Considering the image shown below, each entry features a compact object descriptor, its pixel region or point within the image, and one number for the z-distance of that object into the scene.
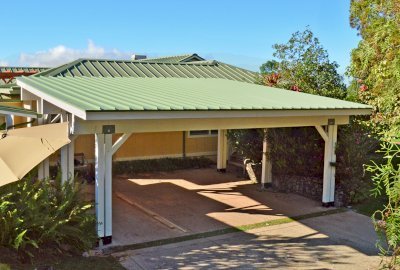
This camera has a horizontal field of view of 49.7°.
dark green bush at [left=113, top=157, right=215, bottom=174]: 15.56
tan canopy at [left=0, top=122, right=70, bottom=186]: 6.64
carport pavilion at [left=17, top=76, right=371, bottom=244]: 7.62
